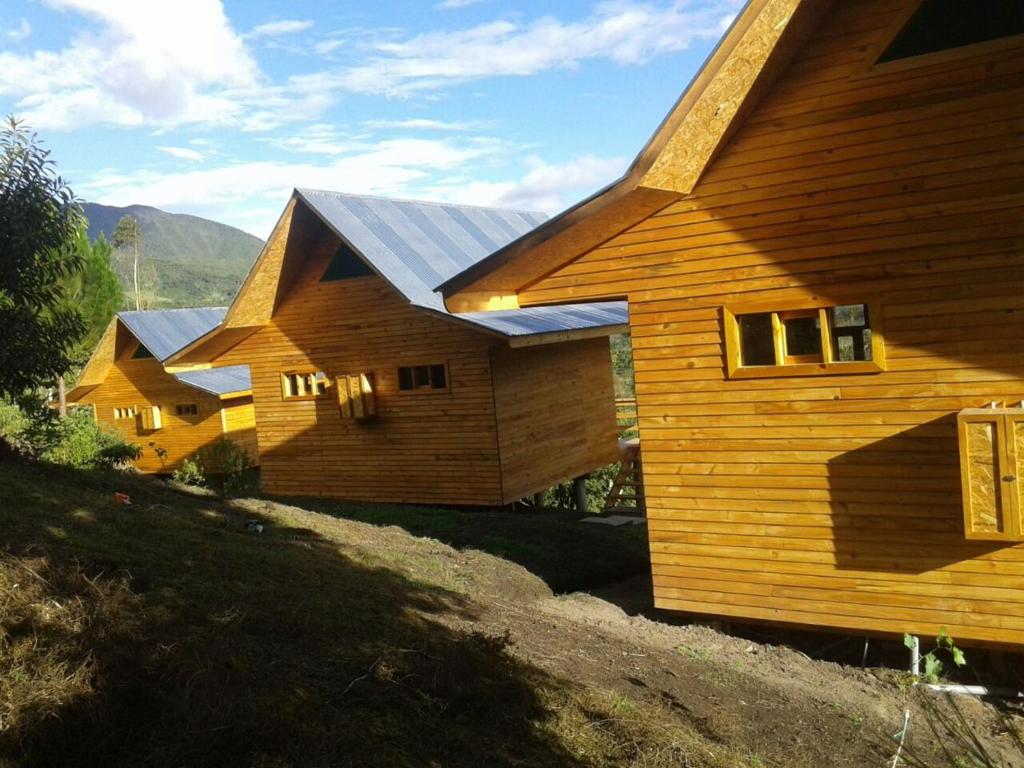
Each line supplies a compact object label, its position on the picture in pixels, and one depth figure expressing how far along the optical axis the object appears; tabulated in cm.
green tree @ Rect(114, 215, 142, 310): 7716
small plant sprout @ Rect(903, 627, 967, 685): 734
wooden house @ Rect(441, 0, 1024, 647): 704
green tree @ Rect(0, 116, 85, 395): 1145
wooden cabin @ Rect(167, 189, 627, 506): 1650
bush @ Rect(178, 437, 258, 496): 2499
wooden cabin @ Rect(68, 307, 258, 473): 2755
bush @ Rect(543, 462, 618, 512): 2198
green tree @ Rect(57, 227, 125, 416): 3602
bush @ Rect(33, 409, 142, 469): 1602
